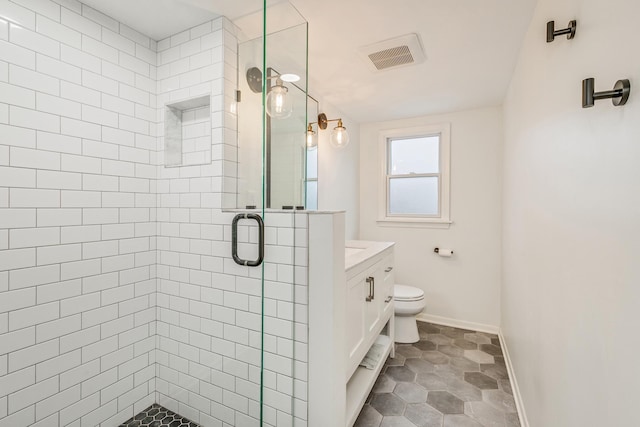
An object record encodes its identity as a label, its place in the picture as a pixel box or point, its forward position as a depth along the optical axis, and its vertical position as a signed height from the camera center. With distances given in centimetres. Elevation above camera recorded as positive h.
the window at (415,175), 327 +45
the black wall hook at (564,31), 100 +64
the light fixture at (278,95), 139 +57
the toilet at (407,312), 265 -91
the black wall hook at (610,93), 68 +29
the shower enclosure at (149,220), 132 -4
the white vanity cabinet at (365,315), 160 -66
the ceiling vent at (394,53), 189 +111
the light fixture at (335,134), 237 +65
